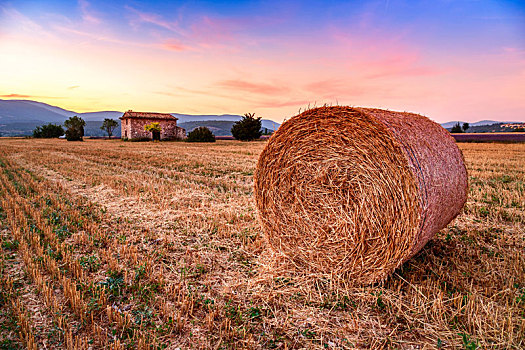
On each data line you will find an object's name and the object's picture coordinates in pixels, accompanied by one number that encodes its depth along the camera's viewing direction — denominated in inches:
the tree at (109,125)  3280.0
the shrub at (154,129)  1899.6
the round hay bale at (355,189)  132.9
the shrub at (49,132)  2495.8
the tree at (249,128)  1753.2
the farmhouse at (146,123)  1948.8
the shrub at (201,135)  1706.4
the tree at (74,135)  2026.3
